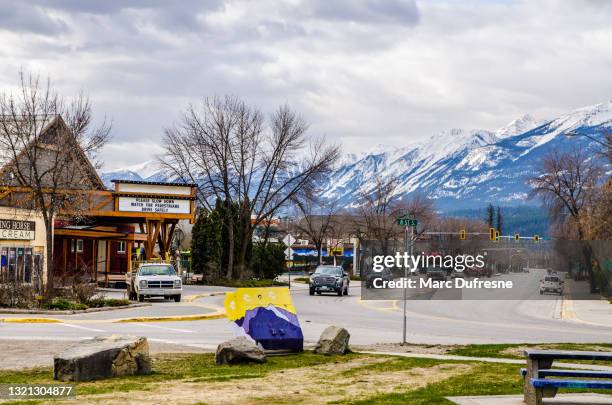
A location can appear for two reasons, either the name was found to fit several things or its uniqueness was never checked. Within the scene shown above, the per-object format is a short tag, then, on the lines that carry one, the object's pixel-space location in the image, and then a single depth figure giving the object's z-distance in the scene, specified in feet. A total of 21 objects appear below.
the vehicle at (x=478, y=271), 240.94
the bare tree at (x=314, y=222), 226.46
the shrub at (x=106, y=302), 114.32
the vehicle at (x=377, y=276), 200.95
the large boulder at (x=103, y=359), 45.68
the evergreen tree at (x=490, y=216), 614.01
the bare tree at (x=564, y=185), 253.44
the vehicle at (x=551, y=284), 211.61
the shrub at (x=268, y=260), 257.14
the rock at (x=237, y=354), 53.72
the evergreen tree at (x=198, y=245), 228.63
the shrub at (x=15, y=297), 106.73
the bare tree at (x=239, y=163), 217.56
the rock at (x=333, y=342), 59.11
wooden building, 178.31
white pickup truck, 134.92
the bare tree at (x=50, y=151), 120.88
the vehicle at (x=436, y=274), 217.77
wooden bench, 35.01
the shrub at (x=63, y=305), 106.32
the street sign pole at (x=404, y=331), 69.40
